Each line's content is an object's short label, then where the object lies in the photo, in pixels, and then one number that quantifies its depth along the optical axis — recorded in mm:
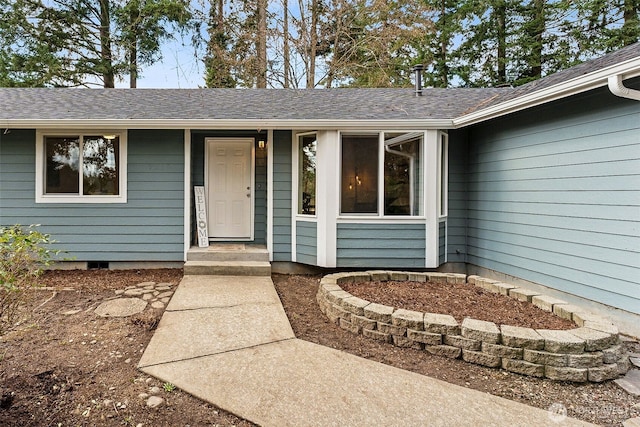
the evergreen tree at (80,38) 12188
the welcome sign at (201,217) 5852
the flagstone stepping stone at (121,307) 3650
